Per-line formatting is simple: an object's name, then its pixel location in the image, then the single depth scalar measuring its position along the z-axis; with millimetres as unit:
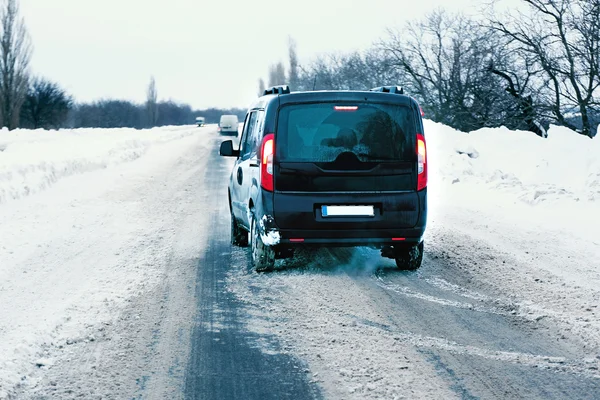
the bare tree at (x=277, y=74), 90562
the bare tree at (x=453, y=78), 22955
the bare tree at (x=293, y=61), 78938
